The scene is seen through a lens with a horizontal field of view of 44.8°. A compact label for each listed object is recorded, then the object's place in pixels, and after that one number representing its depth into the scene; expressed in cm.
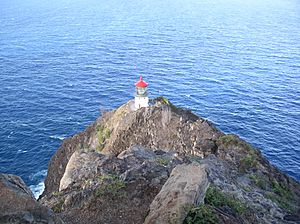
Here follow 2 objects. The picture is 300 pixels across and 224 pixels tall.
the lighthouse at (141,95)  5731
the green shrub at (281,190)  3606
